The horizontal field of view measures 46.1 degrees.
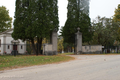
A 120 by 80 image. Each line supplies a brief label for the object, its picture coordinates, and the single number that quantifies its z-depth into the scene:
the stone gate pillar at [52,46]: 21.08
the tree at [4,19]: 36.28
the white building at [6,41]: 31.02
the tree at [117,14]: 27.08
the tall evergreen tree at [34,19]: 21.55
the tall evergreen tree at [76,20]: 26.17
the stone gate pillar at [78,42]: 24.22
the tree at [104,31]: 32.34
